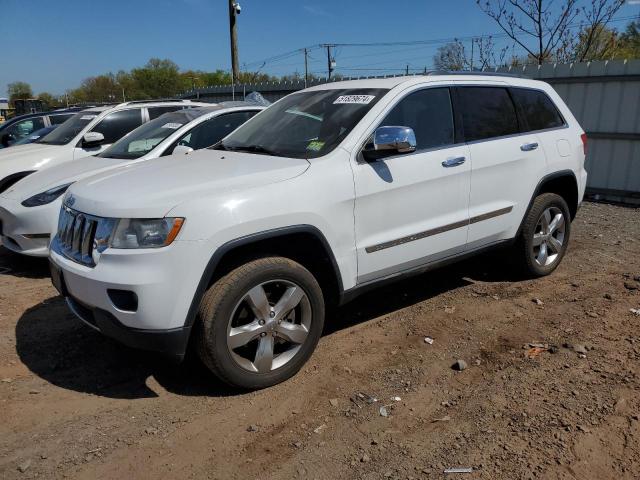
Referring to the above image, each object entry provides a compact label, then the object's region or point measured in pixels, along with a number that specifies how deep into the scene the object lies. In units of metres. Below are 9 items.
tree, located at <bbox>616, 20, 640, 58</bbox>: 15.49
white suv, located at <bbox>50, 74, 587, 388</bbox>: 2.97
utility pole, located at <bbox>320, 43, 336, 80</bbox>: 41.16
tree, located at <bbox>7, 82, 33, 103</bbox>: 93.32
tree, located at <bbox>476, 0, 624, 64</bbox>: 11.95
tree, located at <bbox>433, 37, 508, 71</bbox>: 14.99
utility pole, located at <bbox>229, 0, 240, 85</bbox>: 17.67
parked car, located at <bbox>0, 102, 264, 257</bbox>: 5.45
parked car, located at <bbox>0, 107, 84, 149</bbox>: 12.07
